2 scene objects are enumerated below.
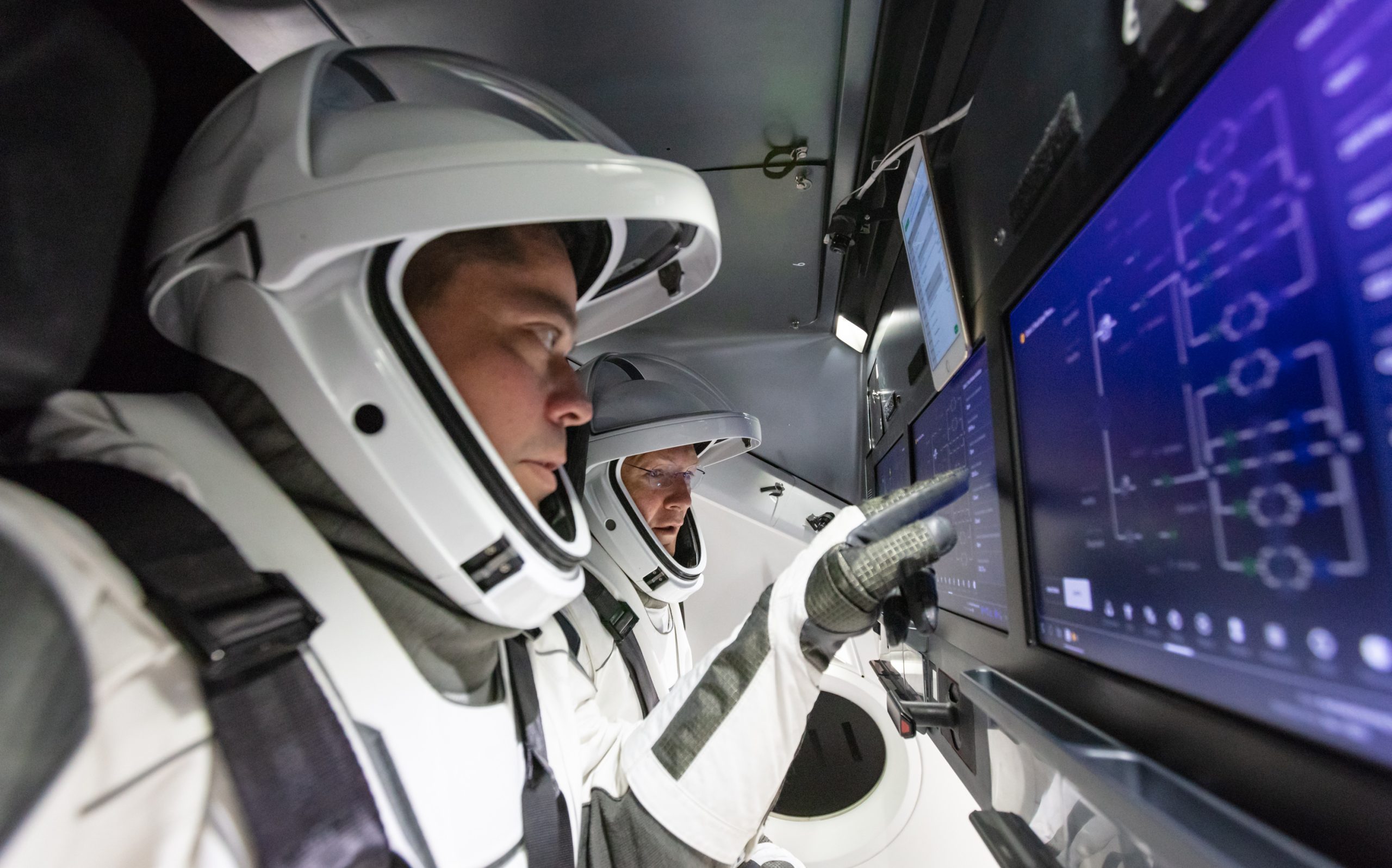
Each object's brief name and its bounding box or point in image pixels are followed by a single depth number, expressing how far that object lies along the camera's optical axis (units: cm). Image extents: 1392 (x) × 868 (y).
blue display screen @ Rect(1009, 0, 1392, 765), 38
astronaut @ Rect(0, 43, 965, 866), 52
